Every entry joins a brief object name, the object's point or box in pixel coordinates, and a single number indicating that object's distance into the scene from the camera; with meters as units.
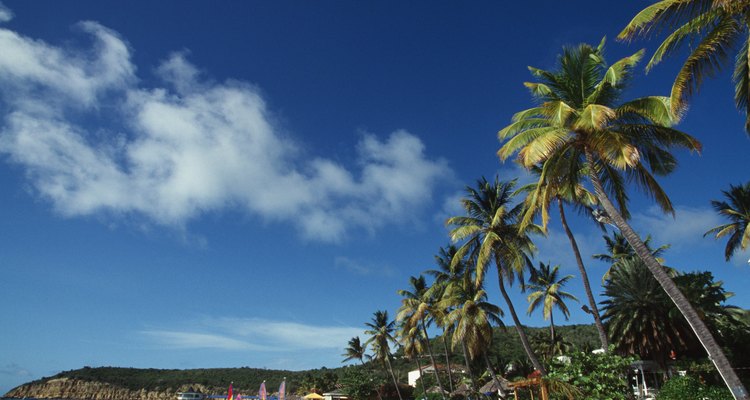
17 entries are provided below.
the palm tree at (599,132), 12.49
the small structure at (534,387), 11.78
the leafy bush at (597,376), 13.08
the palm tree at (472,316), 28.25
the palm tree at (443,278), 32.22
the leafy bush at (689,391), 15.88
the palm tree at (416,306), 36.56
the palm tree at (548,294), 39.88
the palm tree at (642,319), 22.66
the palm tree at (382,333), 47.38
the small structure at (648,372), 23.33
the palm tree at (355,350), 56.95
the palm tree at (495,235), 21.78
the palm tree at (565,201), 14.72
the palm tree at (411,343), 43.54
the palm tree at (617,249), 38.88
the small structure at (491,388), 35.99
